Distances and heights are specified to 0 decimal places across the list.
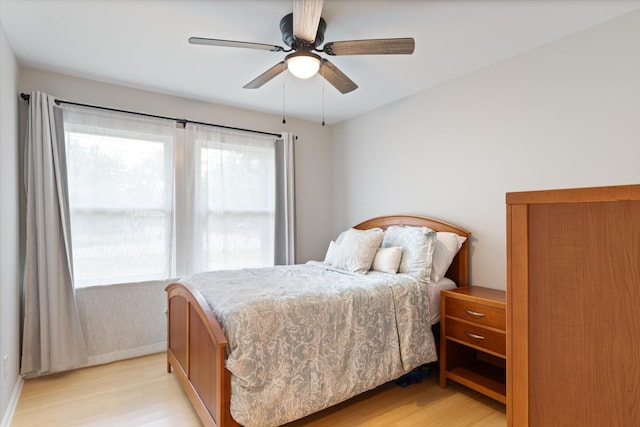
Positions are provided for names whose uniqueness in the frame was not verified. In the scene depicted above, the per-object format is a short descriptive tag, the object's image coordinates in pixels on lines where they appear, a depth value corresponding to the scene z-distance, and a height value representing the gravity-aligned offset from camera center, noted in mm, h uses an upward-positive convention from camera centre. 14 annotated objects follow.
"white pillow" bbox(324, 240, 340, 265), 3194 -408
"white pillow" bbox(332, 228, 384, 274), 2898 -355
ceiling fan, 1864 +999
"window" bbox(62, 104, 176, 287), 2910 +182
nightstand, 2215 -902
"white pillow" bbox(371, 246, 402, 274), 2822 -418
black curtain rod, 2715 +960
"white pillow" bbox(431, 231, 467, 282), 2807 -361
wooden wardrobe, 727 -236
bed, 1729 -788
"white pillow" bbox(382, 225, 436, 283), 2695 -328
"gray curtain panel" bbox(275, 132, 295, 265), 3992 +68
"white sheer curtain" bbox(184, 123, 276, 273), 3461 +170
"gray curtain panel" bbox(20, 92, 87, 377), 2650 -332
